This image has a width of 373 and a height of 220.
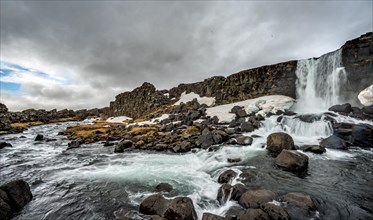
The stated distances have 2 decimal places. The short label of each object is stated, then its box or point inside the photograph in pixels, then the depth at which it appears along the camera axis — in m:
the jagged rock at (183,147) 15.66
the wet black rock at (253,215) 5.18
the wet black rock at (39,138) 26.57
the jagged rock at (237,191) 6.72
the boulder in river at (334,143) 13.05
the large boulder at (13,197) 6.25
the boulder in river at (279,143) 12.69
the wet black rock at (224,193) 6.80
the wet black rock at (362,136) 13.30
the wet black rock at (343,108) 19.36
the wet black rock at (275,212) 5.23
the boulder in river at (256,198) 6.01
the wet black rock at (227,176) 8.48
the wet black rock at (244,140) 15.61
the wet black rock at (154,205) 6.26
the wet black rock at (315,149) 12.39
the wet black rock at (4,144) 20.55
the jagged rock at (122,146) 17.02
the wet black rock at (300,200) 5.85
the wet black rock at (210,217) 5.34
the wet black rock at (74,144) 20.63
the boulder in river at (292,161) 9.56
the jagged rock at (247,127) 19.95
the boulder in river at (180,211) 5.64
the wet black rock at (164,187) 8.02
